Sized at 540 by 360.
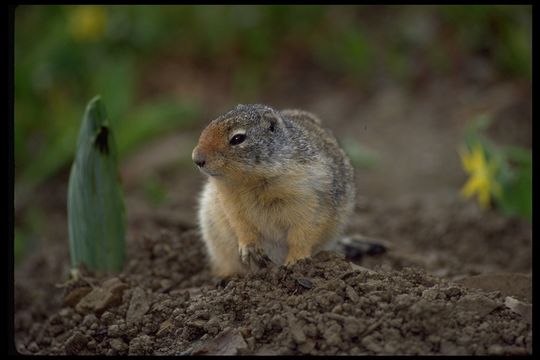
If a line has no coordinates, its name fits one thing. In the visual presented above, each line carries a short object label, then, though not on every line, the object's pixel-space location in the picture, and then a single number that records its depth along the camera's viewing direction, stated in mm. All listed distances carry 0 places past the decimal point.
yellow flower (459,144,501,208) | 6746
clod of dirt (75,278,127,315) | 5102
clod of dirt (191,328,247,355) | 3922
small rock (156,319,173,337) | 4523
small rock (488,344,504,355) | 3705
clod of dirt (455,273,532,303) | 4996
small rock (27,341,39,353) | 5106
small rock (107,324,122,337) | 4672
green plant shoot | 5461
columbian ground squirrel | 4887
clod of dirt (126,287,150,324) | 4798
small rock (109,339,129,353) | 4516
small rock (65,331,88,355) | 4699
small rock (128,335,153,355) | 4391
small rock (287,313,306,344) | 3853
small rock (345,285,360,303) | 4168
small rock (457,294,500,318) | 4051
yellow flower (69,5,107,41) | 9922
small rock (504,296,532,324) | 4023
